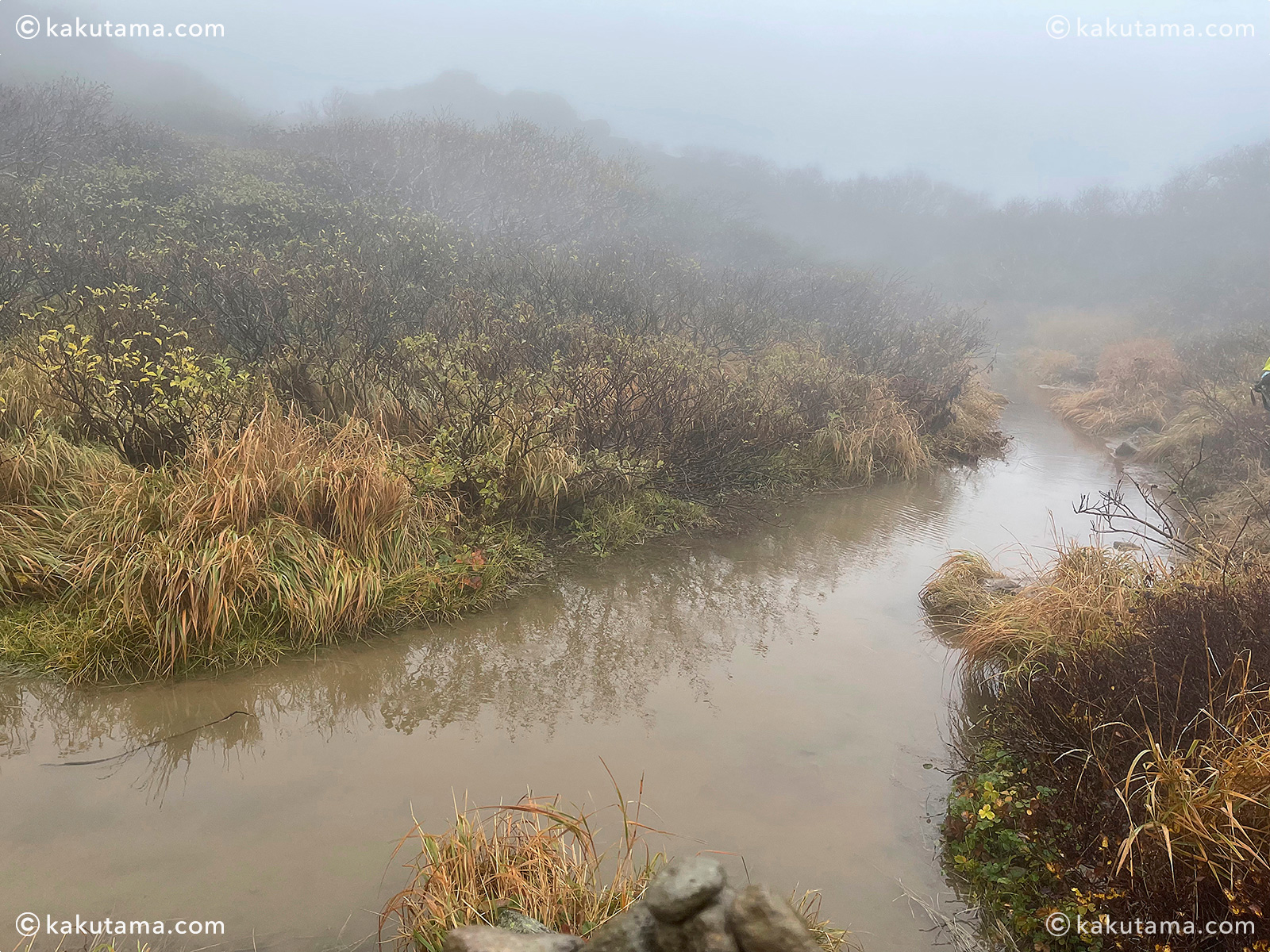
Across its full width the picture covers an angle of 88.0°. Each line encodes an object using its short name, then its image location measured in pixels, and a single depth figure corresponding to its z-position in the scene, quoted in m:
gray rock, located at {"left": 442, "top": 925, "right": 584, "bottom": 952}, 1.96
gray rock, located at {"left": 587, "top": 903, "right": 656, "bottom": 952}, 1.91
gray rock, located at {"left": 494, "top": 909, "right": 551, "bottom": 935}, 2.23
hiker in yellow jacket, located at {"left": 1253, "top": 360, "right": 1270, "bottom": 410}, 8.02
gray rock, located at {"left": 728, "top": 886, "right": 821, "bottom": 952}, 1.79
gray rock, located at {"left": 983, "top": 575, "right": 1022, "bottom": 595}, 5.52
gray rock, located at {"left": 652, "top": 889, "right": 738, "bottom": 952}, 1.83
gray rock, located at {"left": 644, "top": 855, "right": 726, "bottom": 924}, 1.87
